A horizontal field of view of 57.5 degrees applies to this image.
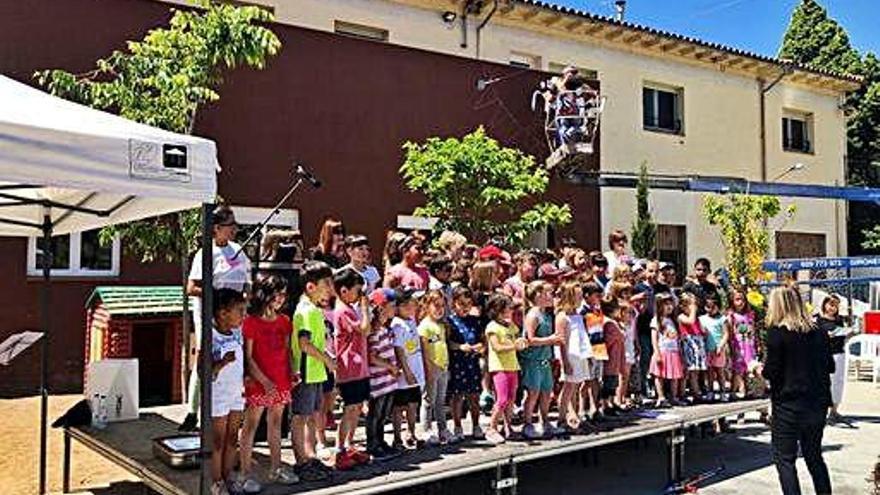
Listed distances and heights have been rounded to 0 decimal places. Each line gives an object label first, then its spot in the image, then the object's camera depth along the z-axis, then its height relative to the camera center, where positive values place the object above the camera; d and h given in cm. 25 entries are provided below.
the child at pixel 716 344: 916 -77
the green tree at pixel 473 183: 1165 +138
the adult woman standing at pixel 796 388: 593 -83
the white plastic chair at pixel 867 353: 1516 -147
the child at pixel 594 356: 751 -75
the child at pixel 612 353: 782 -75
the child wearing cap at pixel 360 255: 665 +18
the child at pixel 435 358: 643 -66
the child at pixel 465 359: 666 -70
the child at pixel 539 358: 688 -71
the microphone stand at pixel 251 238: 634 +27
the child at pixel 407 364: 616 -68
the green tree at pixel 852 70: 2794 +732
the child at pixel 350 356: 576 -58
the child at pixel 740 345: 944 -81
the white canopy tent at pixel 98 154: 413 +66
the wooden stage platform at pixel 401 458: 520 -134
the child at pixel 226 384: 507 -69
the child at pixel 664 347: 859 -75
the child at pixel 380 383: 600 -80
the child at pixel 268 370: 528 -62
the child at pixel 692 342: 888 -73
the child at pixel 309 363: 543 -59
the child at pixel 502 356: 662 -66
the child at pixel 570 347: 712 -63
